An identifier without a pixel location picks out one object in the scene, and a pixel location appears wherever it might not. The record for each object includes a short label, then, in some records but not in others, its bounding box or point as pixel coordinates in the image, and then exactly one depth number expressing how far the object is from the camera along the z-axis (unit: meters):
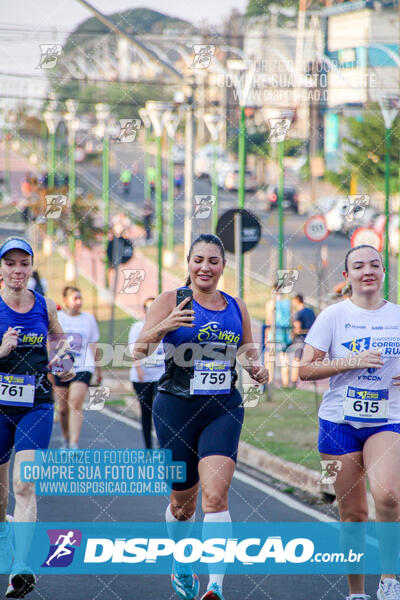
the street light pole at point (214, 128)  26.97
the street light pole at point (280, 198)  17.12
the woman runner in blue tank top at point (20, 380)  5.81
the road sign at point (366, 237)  14.05
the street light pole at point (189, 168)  19.03
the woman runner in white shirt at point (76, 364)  10.62
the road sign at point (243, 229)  14.88
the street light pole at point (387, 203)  14.55
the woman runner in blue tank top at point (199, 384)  5.43
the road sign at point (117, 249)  16.31
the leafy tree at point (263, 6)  23.06
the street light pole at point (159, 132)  20.89
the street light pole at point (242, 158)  16.14
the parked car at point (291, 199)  50.74
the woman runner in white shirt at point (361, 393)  5.39
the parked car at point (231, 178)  52.34
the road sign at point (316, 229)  17.12
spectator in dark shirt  15.93
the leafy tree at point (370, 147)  25.39
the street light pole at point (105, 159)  22.61
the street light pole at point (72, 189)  28.86
